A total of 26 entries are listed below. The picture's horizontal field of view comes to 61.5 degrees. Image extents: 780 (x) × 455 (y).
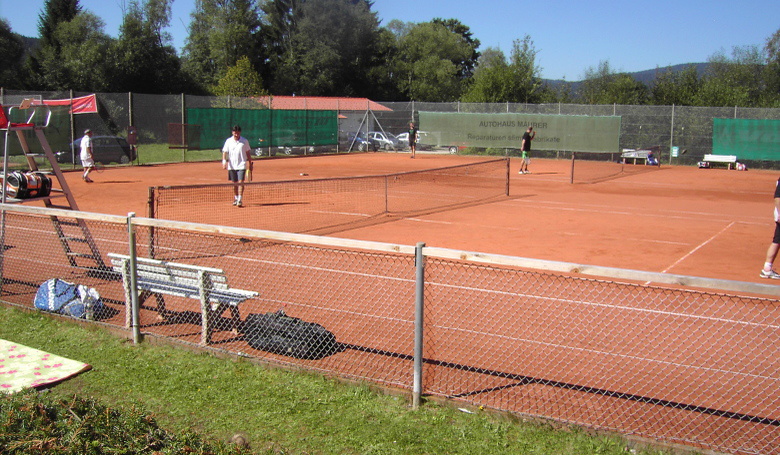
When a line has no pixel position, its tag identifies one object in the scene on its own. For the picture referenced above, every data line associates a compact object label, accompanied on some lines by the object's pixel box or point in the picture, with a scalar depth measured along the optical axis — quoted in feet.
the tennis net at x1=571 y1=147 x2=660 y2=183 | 86.75
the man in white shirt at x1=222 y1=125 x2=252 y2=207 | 48.80
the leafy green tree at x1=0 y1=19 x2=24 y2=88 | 150.71
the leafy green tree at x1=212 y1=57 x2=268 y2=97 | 153.58
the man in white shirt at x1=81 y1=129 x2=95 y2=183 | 69.51
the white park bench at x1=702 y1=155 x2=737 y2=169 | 104.88
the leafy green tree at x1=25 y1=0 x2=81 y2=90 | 151.02
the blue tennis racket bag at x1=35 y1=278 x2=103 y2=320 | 22.81
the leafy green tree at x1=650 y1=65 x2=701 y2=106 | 140.15
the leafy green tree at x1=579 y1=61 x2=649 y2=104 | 154.30
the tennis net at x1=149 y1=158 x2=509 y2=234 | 43.91
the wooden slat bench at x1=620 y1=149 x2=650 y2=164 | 110.73
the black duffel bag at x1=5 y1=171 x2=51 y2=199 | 26.32
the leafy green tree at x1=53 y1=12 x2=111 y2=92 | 152.05
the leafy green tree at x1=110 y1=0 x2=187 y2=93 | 161.38
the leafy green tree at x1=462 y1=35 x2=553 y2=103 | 145.79
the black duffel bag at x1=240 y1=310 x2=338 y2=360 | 19.61
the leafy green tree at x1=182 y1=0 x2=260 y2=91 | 211.61
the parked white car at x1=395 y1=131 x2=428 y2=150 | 133.39
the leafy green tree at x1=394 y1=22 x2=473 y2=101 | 239.09
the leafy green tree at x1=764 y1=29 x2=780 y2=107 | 186.04
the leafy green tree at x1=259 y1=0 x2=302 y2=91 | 223.71
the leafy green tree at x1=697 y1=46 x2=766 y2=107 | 131.85
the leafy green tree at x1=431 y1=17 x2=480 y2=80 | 316.40
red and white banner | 87.30
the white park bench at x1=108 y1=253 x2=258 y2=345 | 20.15
